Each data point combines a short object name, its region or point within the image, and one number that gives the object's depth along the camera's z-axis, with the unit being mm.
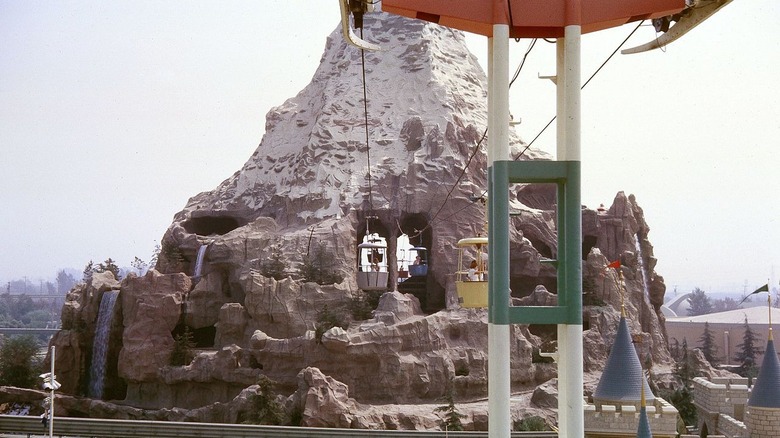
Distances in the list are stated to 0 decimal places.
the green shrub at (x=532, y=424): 35191
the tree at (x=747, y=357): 62122
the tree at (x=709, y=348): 72962
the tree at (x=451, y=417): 35875
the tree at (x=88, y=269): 67250
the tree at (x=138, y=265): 63169
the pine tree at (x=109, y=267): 56122
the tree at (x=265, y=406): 35875
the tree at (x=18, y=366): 48094
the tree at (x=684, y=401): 40594
